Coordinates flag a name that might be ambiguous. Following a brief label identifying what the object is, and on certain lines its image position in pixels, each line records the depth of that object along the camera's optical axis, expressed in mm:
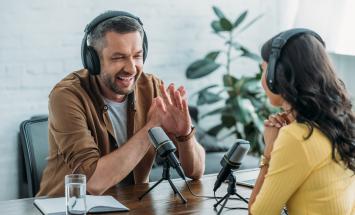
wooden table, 2033
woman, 1666
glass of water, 1851
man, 2338
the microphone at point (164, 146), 2059
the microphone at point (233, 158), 1909
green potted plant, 4098
